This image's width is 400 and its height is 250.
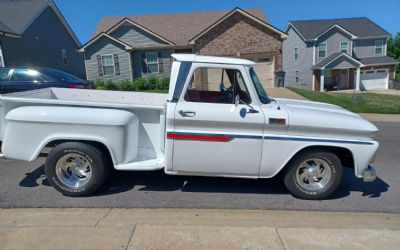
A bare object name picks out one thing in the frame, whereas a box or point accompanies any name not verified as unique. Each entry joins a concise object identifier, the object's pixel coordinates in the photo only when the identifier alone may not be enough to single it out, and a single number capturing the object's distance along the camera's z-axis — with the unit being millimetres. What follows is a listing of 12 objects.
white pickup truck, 3732
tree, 40191
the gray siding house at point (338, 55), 30859
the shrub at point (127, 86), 21578
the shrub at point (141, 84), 21578
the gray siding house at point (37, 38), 18828
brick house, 20688
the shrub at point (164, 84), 21594
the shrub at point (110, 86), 21609
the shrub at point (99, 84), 21458
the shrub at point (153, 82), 21828
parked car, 9227
